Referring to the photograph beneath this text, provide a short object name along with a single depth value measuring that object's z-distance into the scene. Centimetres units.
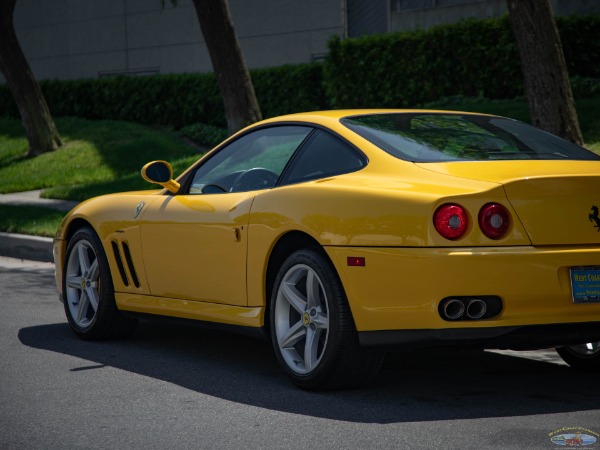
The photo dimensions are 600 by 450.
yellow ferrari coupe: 766
